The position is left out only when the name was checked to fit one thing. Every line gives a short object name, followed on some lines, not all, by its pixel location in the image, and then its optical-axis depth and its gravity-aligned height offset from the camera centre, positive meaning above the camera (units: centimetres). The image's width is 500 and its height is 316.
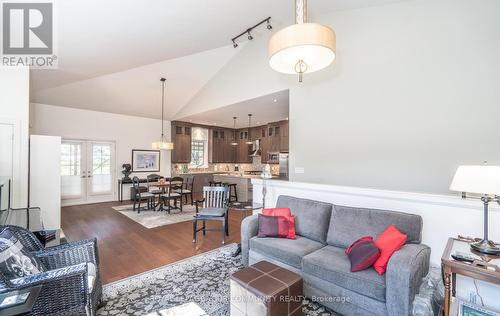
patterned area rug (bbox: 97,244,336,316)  216 -139
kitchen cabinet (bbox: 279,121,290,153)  828 +82
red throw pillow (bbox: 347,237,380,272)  199 -85
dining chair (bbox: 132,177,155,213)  593 -94
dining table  605 -72
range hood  952 +55
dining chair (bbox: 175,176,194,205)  629 -87
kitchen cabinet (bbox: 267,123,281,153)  861 +89
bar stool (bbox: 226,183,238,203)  744 -105
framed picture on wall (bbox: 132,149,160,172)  801 +1
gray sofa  178 -96
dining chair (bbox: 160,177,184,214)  599 -89
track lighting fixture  437 +261
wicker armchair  147 -85
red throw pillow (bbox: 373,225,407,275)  195 -76
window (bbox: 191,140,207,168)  963 +30
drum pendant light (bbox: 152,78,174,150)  610 +41
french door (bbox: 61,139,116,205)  673 -33
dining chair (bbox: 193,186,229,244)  397 -76
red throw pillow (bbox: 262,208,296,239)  279 -70
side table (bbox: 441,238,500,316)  152 -74
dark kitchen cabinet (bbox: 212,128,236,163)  992 +61
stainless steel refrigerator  769 -11
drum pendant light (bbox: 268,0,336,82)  163 +88
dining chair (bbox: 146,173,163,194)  621 -62
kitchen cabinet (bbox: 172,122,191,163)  870 +70
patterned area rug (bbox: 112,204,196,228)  505 -135
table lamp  158 -18
